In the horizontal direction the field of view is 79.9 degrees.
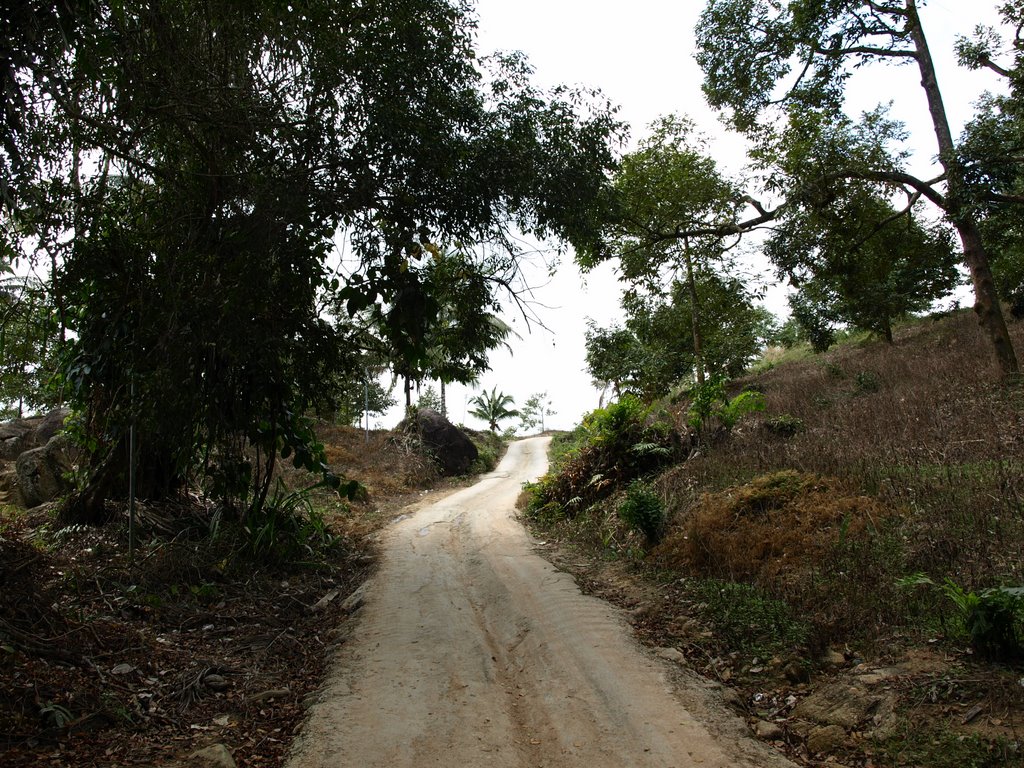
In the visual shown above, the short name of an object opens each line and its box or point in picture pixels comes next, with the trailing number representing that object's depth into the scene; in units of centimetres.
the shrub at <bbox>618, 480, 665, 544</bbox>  781
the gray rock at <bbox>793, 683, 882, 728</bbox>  379
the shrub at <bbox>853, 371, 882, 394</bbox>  1343
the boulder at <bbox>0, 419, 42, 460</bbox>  1625
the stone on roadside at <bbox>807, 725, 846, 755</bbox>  363
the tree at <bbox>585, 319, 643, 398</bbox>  2650
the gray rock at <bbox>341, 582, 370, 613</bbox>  685
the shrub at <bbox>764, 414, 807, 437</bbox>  1061
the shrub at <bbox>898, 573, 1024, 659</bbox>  376
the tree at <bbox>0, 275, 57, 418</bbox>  639
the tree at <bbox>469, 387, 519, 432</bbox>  4262
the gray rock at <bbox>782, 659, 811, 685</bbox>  440
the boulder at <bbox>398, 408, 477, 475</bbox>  2448
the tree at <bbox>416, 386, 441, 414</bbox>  3808
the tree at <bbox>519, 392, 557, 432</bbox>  5841
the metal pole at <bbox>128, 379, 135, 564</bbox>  672
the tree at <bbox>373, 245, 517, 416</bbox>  736
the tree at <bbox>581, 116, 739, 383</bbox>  1398
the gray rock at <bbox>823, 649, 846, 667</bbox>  442
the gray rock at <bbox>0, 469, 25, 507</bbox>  1126
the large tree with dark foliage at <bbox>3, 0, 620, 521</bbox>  578
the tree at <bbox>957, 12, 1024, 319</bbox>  1057
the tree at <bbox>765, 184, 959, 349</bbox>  1280
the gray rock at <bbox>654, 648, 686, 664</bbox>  495
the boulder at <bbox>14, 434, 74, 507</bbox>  1085
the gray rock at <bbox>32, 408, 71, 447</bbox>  1485
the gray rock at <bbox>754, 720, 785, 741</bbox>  381
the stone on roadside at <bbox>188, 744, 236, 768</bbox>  356
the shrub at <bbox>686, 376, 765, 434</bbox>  1048
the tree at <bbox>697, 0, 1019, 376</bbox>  1175
